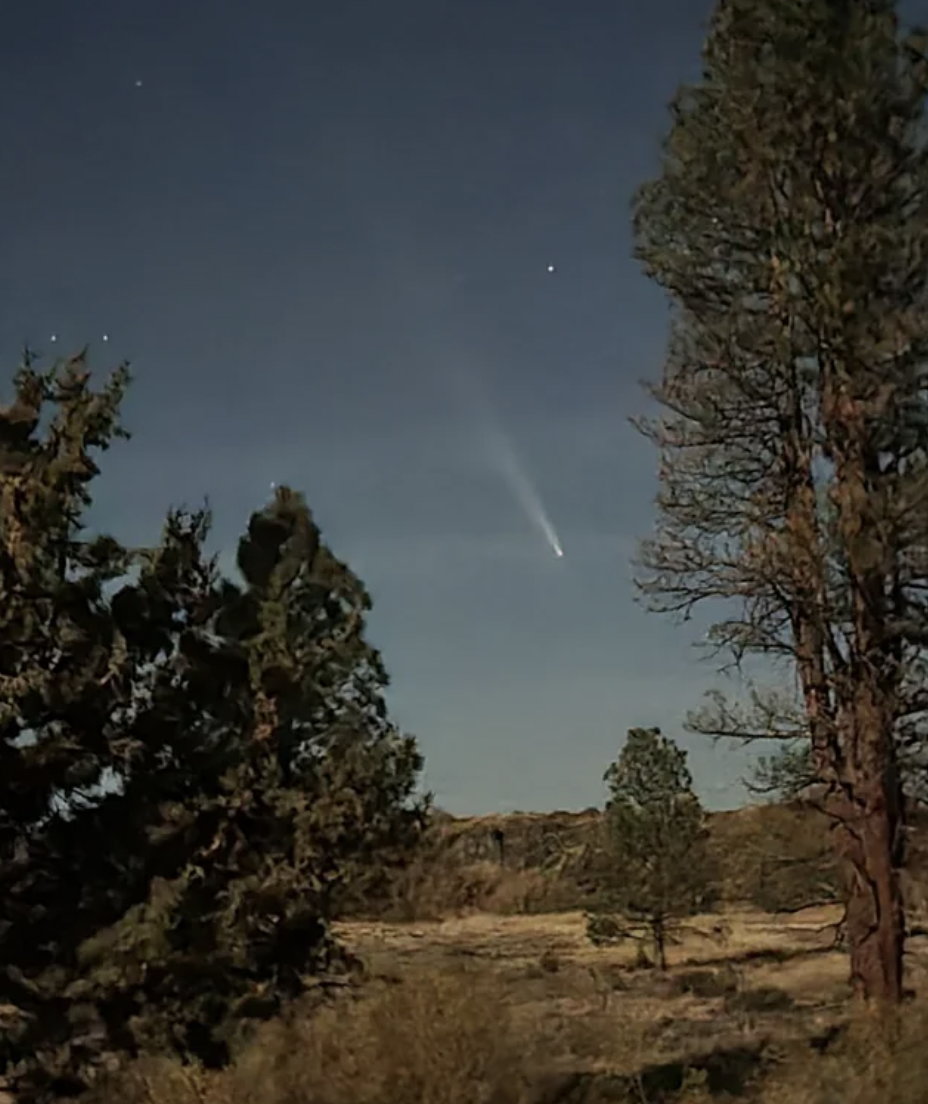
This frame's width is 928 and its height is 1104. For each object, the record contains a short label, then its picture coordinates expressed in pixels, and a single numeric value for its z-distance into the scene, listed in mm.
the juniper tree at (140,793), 12008
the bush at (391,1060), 9938
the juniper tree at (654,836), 33062
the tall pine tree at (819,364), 13320
